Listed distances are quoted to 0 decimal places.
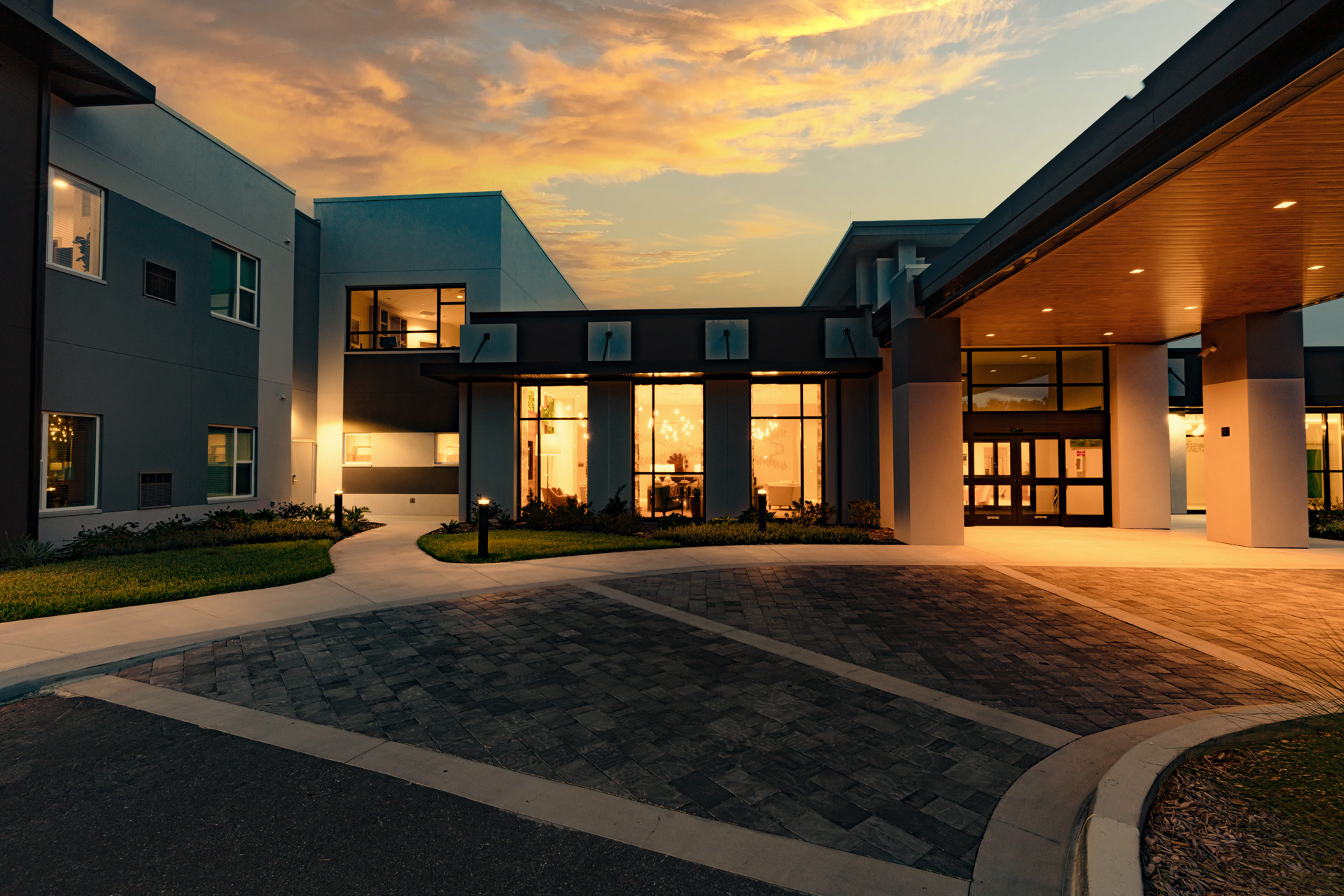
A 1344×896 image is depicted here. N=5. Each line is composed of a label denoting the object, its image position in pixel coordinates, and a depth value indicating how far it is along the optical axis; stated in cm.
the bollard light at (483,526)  1120
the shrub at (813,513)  1612
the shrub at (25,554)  969
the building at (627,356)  998
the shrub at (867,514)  1576
